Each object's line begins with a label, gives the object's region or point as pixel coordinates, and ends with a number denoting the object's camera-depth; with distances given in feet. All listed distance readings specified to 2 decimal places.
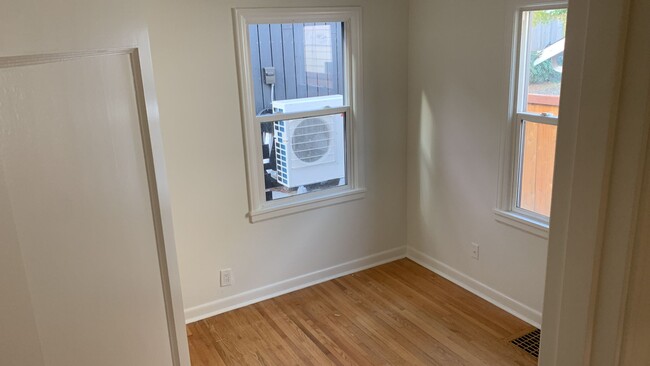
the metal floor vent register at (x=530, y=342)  9.80
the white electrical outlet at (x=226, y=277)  11.50
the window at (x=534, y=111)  9.45
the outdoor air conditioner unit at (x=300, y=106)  10.94
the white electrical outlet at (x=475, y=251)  11.92
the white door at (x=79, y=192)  1.76
